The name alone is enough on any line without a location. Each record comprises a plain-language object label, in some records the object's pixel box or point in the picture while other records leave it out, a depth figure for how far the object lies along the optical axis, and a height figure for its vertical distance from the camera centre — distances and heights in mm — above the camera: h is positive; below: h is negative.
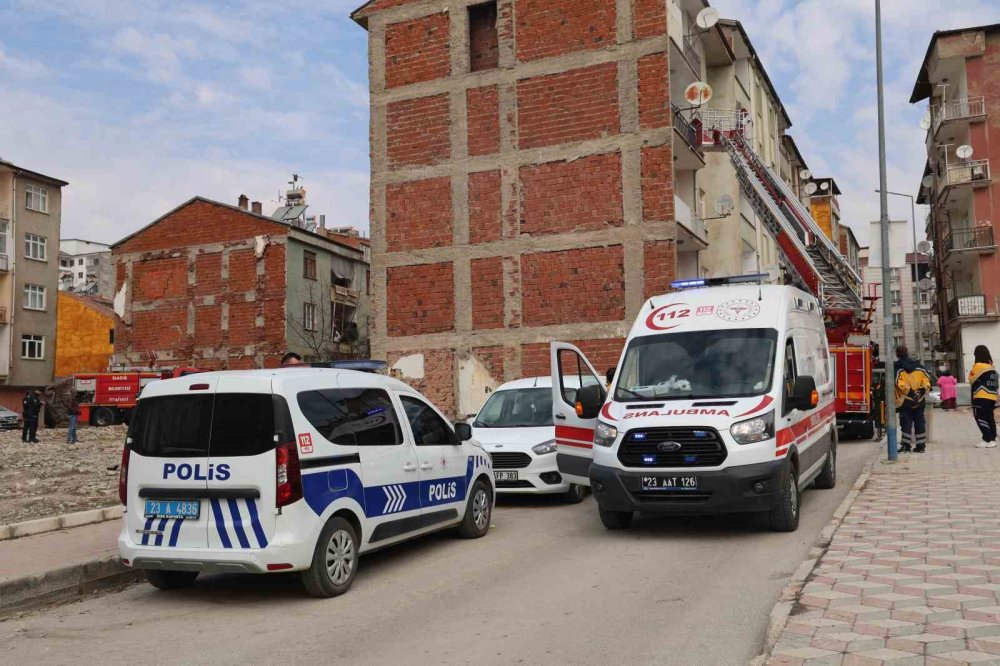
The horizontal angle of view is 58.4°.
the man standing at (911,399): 16312 -512
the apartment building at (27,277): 51125 +6216
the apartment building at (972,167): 46625 +10783
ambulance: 8961 -410
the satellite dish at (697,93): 28677 +9025
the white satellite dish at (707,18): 30262 +12014
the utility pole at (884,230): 16062 +2595
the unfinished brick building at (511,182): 26906 +6167
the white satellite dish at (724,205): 31906 +6031
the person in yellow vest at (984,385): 16625 -276
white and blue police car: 6988 -812
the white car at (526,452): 12109 -1032
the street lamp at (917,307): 56294 +4545
